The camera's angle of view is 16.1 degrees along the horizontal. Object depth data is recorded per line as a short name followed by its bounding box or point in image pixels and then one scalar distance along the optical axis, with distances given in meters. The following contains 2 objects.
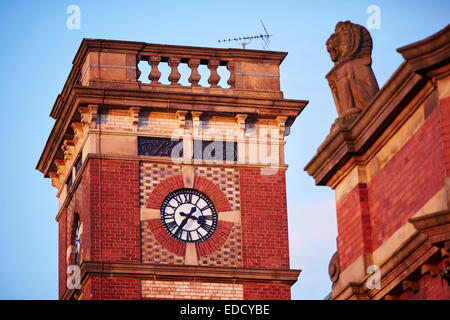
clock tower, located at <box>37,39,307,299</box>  41.28
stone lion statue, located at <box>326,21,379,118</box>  26.89
